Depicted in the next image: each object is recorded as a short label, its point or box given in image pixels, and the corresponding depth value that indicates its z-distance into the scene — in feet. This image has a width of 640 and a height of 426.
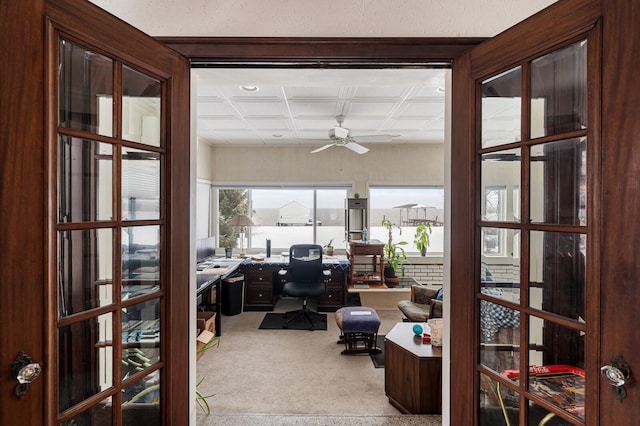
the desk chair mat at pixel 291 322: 13.95
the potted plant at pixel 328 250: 18.08
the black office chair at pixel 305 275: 13.79
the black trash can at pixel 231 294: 15.10
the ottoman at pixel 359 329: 11.23
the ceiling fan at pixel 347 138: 12.15
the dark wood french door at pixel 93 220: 2.80
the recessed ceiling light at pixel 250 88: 9.68
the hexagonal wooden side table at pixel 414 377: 7.49
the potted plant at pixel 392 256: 17.07
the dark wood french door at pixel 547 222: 2.78
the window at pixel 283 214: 18.61
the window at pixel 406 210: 18.44
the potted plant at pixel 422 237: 17.70
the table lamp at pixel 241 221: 16.92
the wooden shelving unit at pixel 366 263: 16.10
